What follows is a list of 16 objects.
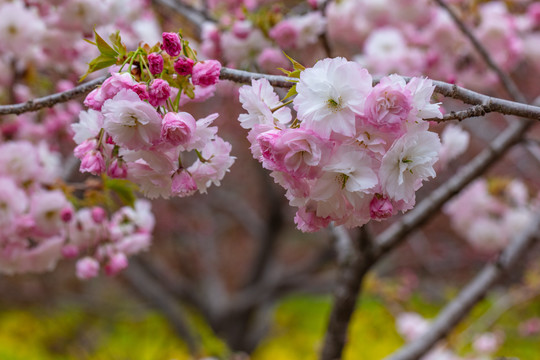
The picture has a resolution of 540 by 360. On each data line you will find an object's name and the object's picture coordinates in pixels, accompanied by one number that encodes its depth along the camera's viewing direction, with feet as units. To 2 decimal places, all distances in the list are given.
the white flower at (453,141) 7.09
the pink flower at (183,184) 4.97
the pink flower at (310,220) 4.89
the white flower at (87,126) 5.03
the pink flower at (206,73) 4.93
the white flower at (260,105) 4.86
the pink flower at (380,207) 4.81
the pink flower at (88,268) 6.31
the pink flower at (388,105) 4.74
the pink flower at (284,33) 7.30
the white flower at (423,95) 4.77
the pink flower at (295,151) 4.76
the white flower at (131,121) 4.83
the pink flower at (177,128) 4.83
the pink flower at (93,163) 4.98
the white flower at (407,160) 4.78
